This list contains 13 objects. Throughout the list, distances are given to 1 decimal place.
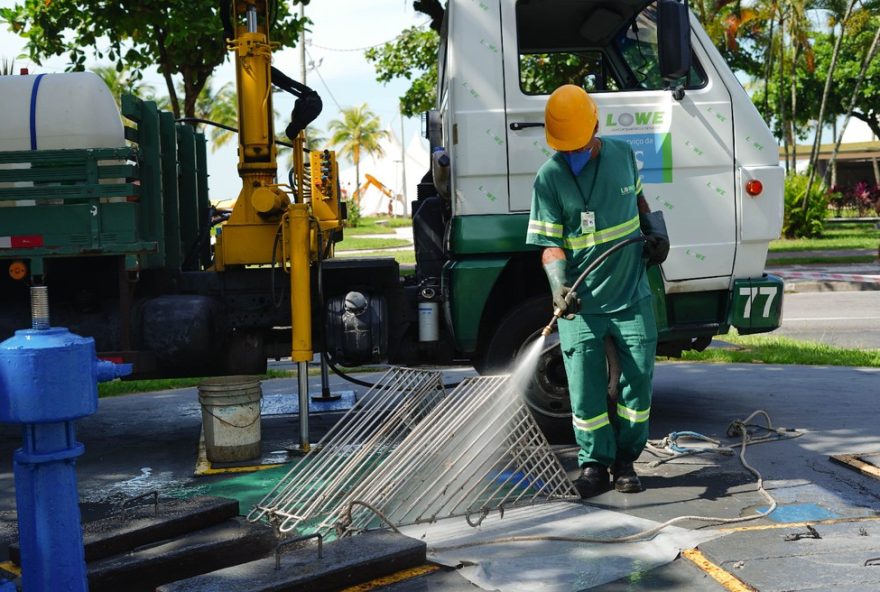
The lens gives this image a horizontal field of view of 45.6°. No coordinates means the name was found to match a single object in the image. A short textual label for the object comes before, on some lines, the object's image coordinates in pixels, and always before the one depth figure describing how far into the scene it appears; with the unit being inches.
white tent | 3085.6
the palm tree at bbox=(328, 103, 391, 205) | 3371.1
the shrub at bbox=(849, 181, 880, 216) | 1542.1
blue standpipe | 114.6
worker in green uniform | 202.7
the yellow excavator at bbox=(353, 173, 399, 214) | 2935.5
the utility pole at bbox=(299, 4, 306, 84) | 1211.1
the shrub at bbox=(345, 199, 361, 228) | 2002.6
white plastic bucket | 239.8
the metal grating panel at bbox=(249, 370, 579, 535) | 184.5
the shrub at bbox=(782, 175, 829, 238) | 1079.6
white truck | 239.6
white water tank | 229.0
